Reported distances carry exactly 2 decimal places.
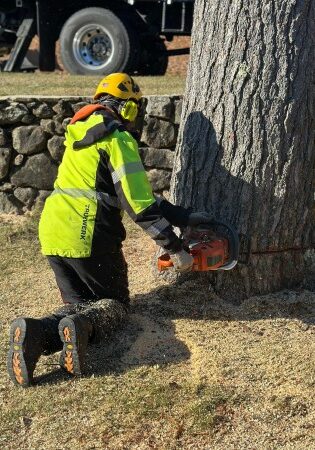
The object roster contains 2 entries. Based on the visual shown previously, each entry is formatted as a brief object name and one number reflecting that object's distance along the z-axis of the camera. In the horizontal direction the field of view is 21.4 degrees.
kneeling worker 4.18
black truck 9.51
